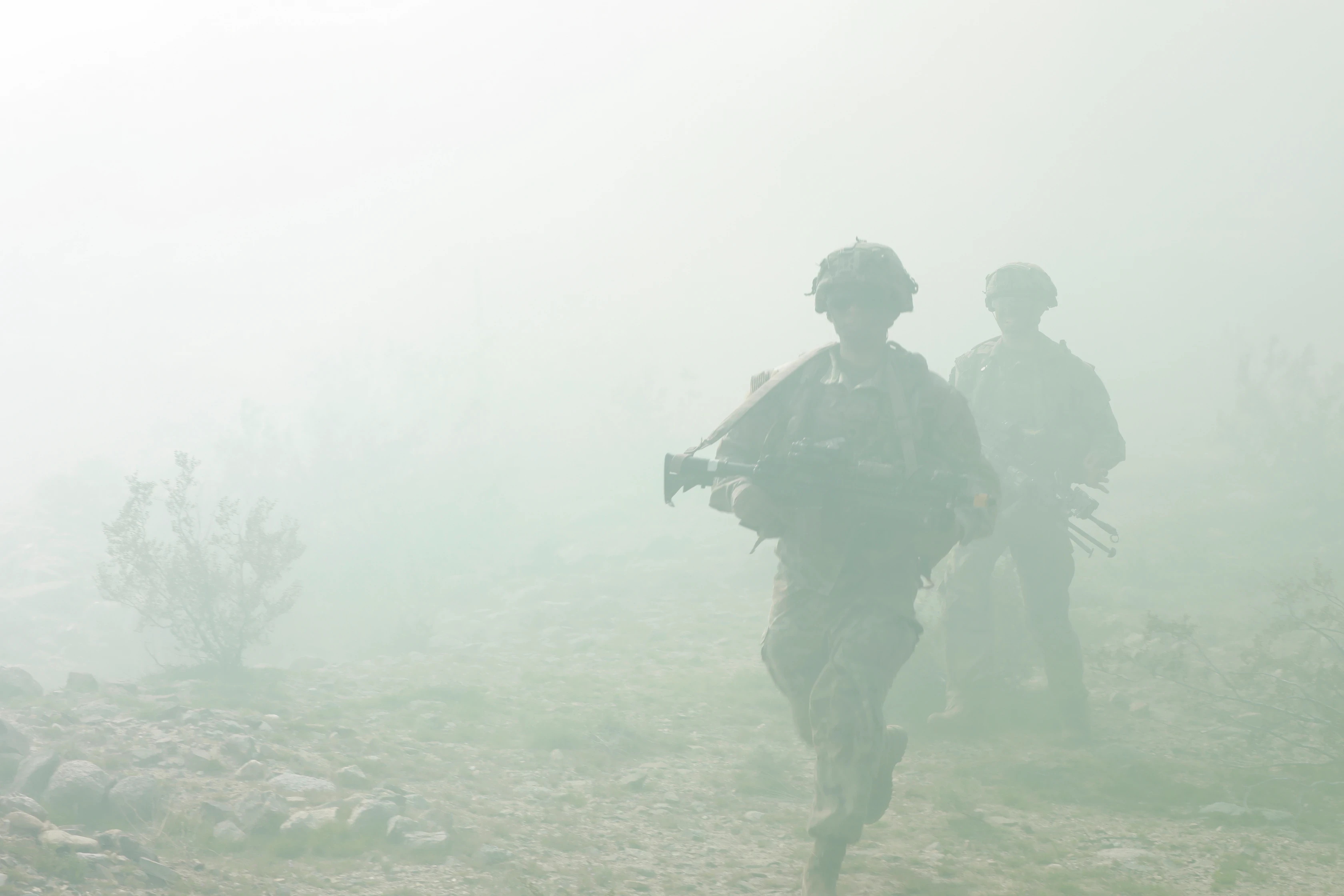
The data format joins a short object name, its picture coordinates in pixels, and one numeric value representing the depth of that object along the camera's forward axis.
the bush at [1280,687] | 5.52
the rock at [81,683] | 6.86
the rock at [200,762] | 4.88
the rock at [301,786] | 4.66
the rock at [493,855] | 3.96
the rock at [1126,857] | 4.11
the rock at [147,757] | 4.87
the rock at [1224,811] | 4.68
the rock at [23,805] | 3.59
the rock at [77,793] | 4.07
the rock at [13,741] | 4.62
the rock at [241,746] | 5.18
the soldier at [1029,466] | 6.51
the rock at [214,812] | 4.09
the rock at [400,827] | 4.08
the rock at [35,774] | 4.19
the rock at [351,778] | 5.00
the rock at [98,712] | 5.83
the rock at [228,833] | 3.91
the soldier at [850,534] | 3.70
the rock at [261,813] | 4.04
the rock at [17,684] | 6.44
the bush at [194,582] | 9.27
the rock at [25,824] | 3.36
